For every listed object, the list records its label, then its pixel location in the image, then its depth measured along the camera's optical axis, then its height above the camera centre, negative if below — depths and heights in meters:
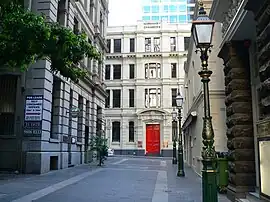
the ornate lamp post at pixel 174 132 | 20.00 +0.01
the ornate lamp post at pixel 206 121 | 4.55 +0.24
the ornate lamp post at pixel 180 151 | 12.45 -0.94
